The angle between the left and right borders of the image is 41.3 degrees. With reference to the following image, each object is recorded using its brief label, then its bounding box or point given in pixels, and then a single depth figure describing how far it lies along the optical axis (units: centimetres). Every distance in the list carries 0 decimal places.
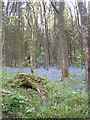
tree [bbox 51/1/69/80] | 545
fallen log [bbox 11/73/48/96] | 367
